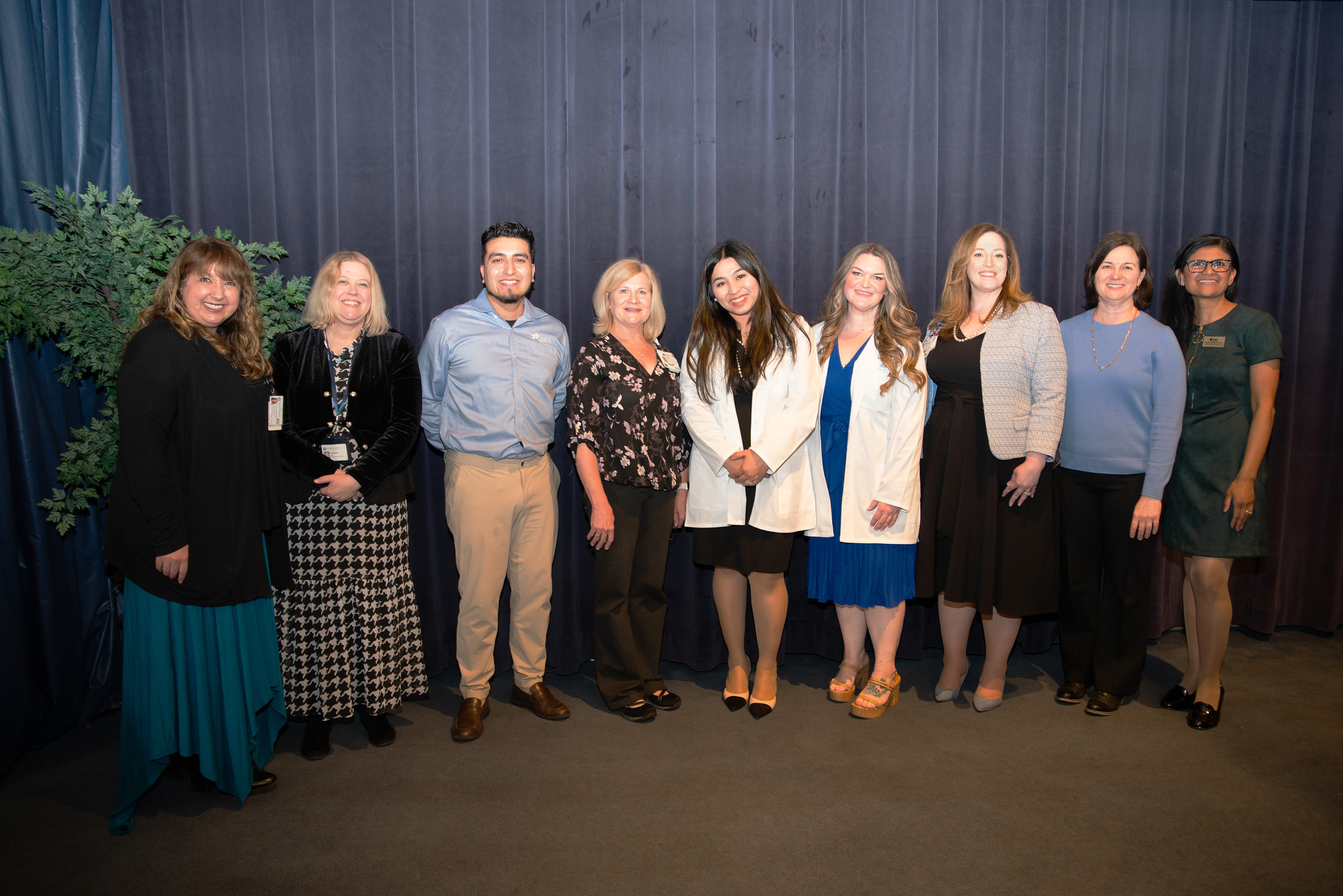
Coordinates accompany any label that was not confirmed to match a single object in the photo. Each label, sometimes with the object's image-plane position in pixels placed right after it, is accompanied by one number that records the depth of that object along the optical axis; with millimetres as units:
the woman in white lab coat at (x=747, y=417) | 2637
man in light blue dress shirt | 2648
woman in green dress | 2689
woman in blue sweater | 2650
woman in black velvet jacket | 2486
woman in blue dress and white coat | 2668
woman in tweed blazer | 2619
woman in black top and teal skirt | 2021
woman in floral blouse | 2680
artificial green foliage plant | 2174
